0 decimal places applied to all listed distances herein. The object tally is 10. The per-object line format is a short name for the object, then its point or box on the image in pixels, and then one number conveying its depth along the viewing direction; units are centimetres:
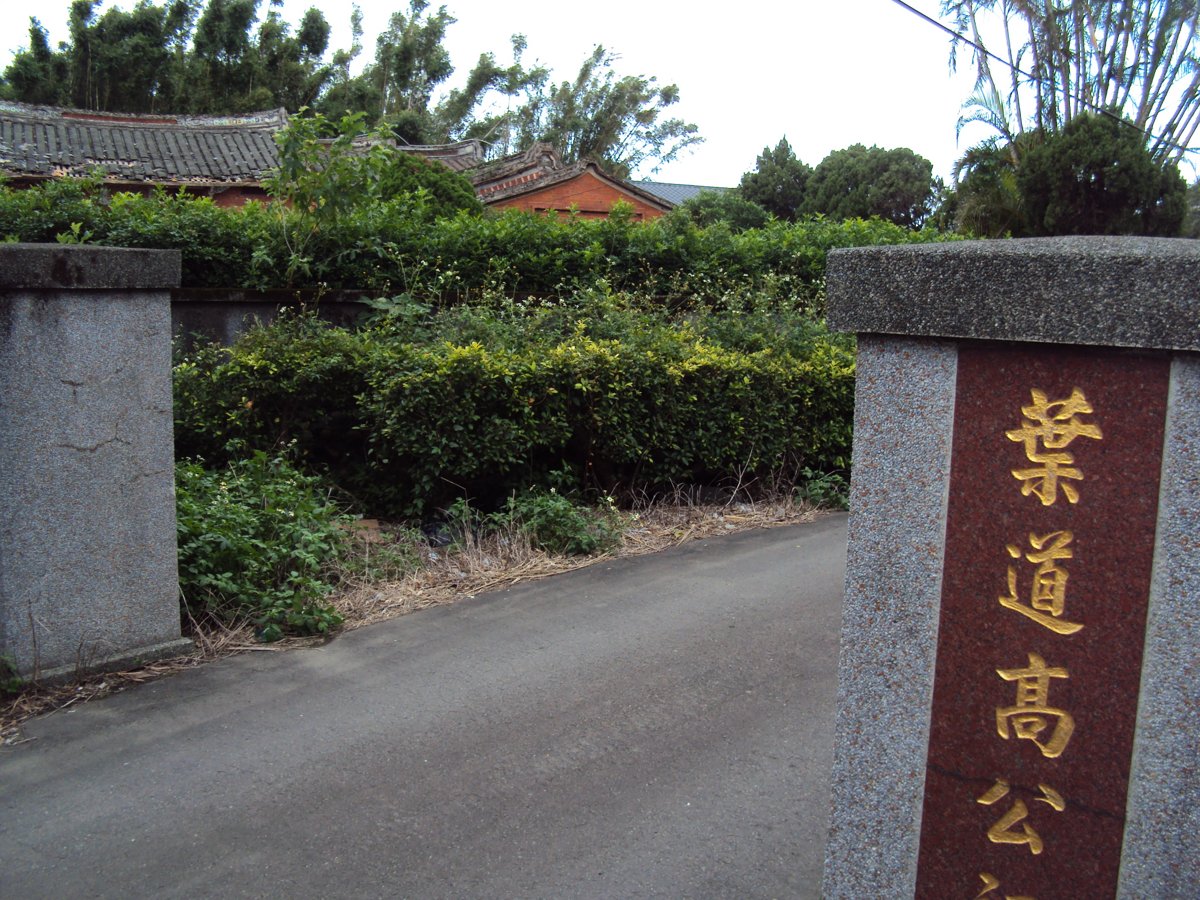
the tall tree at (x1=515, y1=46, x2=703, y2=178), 4247
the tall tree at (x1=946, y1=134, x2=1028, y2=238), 1938
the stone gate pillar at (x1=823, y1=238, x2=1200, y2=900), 229
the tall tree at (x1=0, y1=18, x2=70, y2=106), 3241
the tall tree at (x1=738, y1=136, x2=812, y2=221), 3438
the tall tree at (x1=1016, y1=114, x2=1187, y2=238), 1956
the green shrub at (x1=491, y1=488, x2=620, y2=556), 639
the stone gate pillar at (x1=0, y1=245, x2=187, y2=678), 417
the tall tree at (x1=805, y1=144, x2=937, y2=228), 3064
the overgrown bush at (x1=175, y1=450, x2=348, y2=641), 504
